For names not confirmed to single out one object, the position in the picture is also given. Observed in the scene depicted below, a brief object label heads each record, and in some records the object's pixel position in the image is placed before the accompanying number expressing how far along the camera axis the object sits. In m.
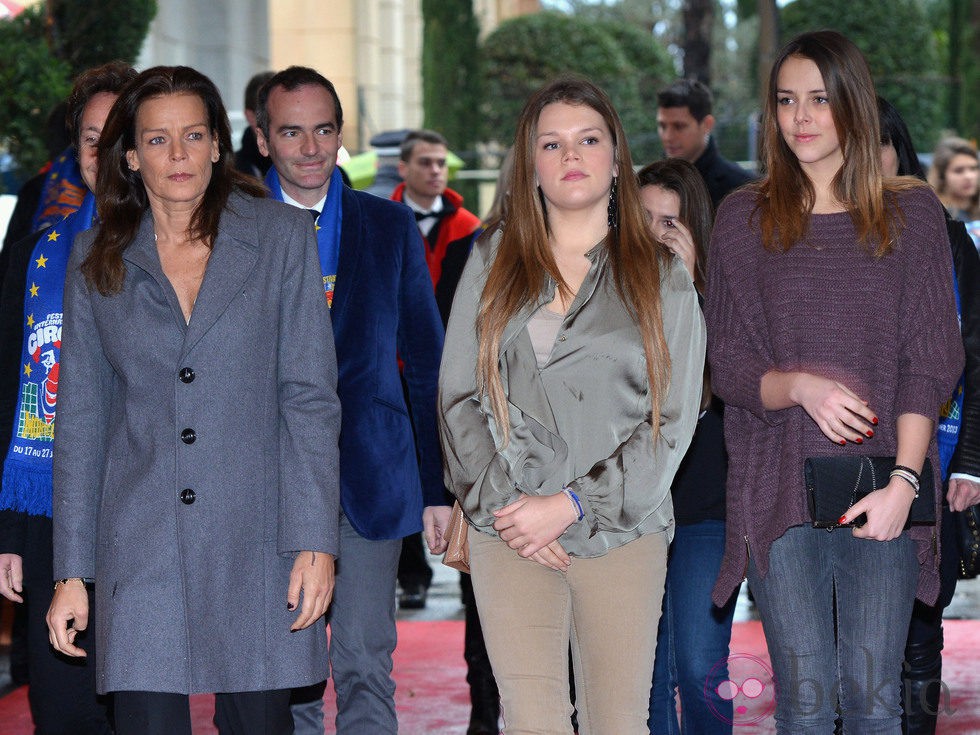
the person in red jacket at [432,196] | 16.16
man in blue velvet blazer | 9.28
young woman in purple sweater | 7.52
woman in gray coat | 7.33
